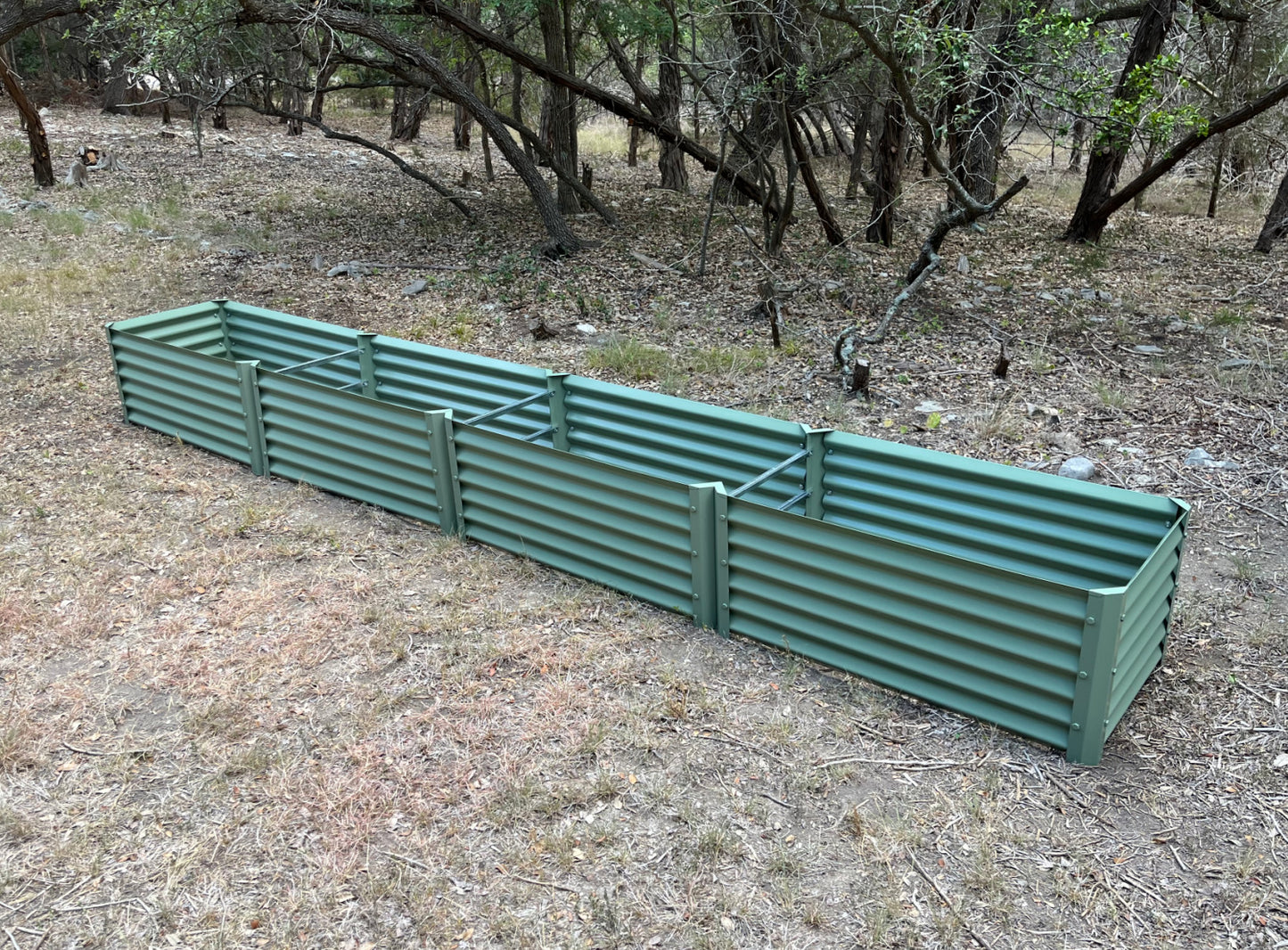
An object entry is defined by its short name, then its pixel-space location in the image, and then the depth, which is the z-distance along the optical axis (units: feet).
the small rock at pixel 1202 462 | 22.09
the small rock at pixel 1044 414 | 24.80
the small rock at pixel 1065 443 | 23.32
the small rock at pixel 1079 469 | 21.84
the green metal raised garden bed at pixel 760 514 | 13.39
